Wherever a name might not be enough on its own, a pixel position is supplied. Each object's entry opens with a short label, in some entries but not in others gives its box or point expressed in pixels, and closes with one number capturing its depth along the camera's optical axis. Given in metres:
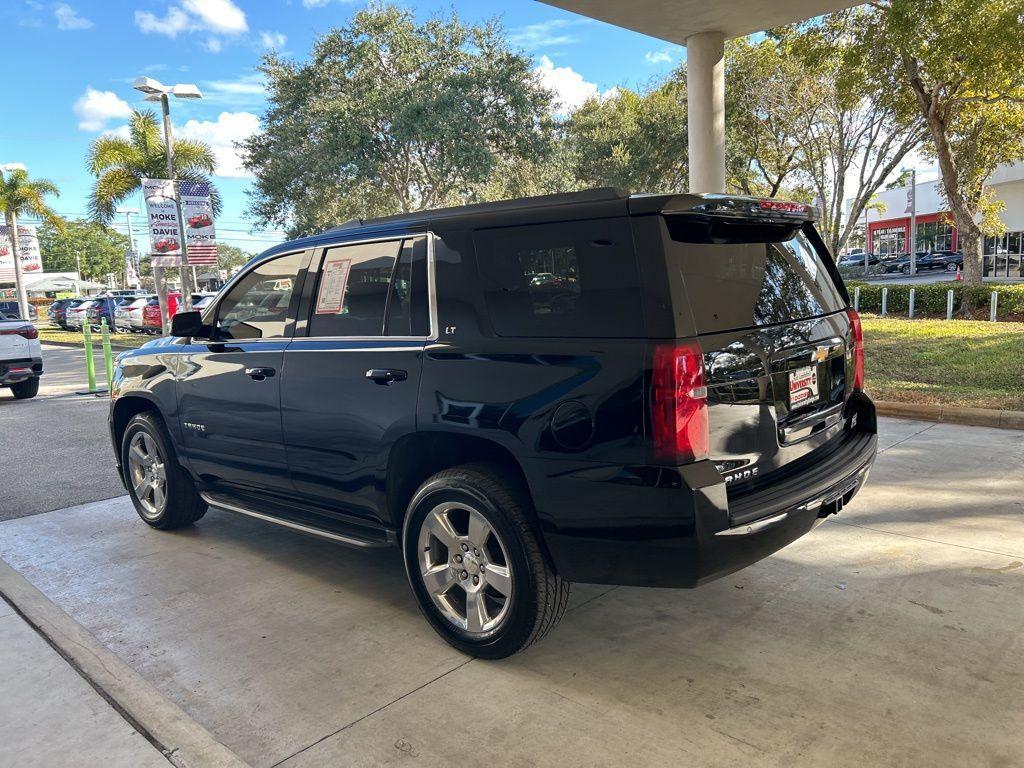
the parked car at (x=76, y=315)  34.22
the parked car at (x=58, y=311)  36.66
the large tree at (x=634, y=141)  26.69
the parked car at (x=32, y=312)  32.09
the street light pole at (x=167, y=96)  16.67
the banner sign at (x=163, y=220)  14.98
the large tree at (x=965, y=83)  12.05
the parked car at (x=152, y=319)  28.42
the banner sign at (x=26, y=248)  39.24
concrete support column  9.63
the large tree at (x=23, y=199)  35.78
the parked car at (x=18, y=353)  11.80
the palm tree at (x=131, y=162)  25.59
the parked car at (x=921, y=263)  46.03
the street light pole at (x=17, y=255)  37.00
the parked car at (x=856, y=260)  51.38
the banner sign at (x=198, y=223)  17.36
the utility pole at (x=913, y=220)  42.72
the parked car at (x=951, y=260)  43.05
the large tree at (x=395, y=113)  20.22
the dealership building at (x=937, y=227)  36.75
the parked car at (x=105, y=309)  33.66
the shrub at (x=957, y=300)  16.67
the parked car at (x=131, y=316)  29.53
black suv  2.93
